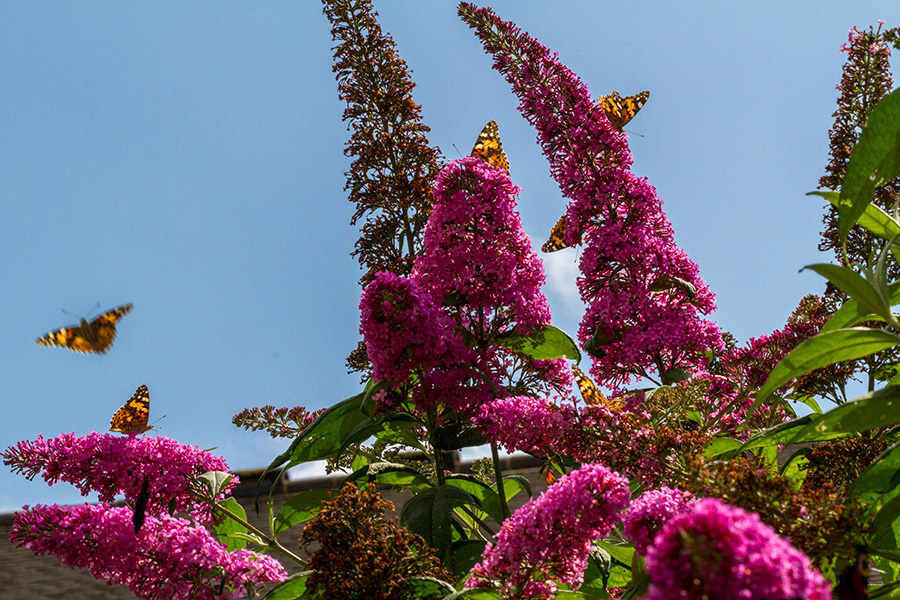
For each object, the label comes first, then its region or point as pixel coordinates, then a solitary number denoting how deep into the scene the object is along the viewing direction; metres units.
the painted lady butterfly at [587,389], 2.39
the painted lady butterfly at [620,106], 3.46
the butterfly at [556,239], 4.15
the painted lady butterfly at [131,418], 3.27
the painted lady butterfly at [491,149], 2.76
